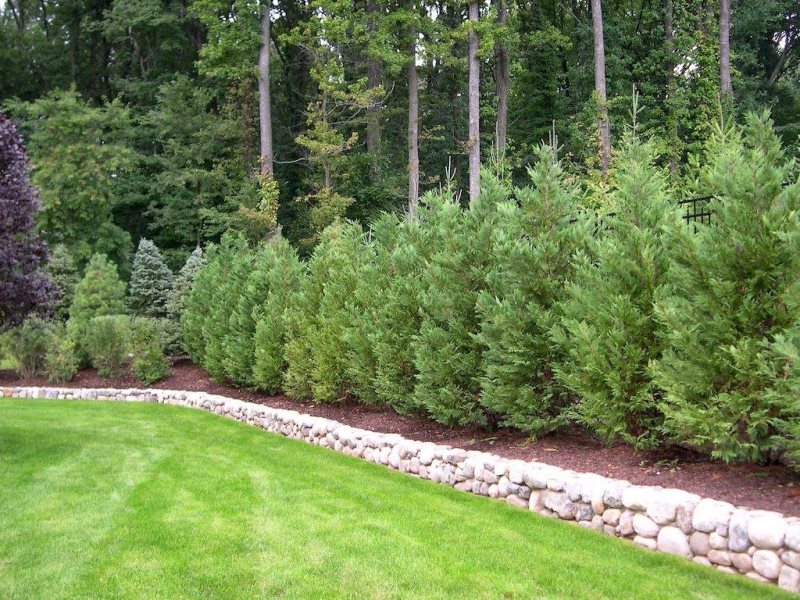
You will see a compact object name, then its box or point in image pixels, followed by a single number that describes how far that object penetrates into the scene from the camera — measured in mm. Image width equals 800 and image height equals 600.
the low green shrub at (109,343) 16672
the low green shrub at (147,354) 16172
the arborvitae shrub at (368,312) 9776
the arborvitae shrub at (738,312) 5230
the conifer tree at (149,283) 18892
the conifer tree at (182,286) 18047
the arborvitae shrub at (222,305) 14297
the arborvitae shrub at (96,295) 18328
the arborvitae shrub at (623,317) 6234
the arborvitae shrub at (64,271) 20919
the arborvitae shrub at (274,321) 12656
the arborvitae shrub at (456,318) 8078
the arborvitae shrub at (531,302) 7188
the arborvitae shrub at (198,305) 15602
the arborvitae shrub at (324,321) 10867
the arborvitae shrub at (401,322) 9000
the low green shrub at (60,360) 16891
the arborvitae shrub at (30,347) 17266
